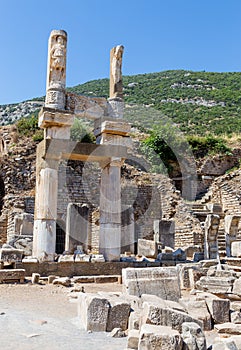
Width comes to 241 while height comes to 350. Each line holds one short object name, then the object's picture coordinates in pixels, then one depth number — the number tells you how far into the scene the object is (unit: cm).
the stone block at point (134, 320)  487
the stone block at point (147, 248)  1511
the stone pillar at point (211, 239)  1357
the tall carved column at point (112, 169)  1169
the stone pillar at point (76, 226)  1377
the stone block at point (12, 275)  912
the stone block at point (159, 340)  374
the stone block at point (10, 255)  963
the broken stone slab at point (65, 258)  1074
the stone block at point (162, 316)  465
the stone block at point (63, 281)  902
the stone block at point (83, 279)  997
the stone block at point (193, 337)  388
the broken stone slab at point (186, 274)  926
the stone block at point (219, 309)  582
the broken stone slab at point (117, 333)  485
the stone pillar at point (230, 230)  1557
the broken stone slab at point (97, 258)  1112
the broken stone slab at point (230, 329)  523
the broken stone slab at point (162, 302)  552
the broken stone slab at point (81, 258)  1089
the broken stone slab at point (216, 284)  796
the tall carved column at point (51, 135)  1084
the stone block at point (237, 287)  758
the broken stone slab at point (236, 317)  585
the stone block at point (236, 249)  1448
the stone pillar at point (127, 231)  1827
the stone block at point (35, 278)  925
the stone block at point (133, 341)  408
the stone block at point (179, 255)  1284
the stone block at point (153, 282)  691
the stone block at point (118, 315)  521
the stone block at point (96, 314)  509
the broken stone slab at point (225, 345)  387
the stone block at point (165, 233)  1773
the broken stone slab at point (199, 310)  559
